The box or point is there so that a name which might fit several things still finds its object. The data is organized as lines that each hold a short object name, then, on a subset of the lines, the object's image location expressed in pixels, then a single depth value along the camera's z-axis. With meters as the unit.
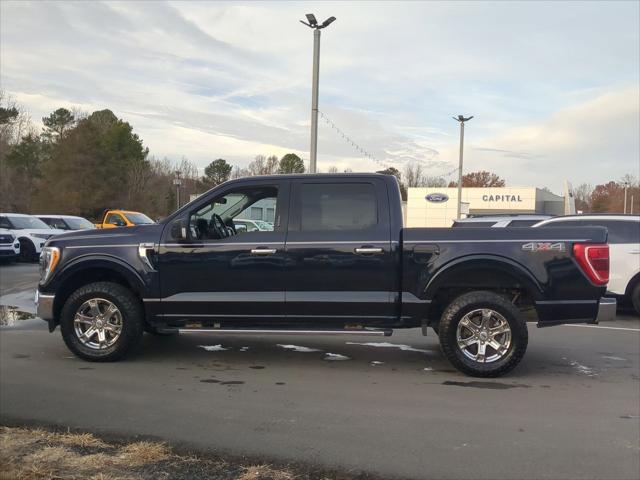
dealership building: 55.03
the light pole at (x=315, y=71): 15.61
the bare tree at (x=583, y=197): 102.19
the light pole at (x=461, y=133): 33.06
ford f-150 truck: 6.07
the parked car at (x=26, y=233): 19.52
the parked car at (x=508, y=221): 12.54
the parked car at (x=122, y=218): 26.38
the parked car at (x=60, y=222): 21.92
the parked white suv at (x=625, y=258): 10.25
